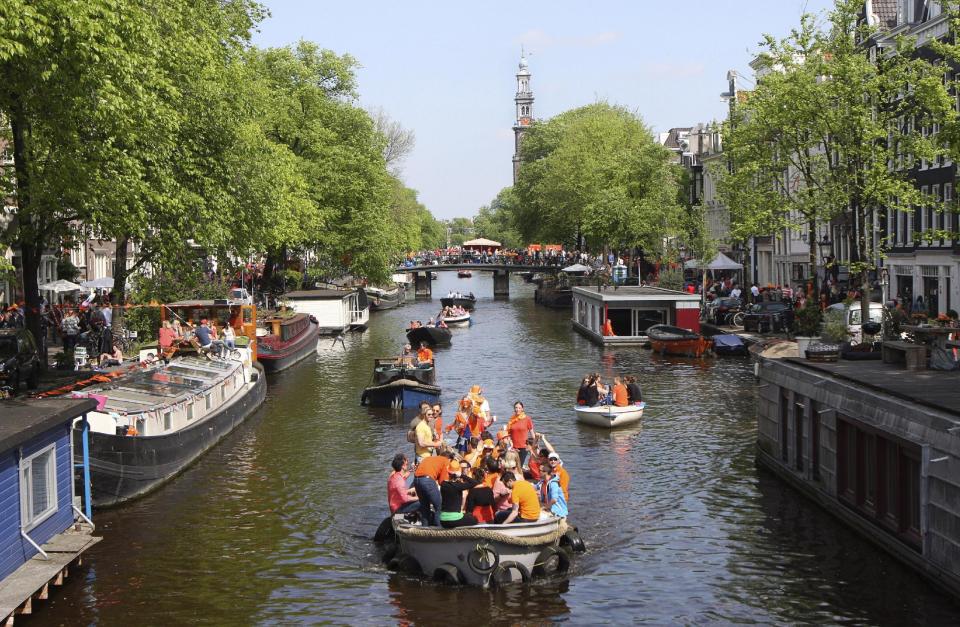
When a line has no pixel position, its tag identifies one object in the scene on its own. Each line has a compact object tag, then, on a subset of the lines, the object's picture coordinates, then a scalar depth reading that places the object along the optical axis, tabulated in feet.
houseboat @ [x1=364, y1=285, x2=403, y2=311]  342.44
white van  146.01
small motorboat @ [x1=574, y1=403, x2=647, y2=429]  123.24
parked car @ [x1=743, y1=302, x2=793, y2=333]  200.64
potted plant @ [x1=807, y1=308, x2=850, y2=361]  139.33
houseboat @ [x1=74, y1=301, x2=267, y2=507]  89.25
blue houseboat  63.77
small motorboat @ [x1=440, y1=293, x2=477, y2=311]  314.76
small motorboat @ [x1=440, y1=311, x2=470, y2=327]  269.64
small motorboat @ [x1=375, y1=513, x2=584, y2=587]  67.97
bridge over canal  412.36
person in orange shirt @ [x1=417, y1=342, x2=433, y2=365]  154.92
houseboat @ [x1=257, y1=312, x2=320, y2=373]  178.19
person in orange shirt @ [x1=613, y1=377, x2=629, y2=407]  125.90
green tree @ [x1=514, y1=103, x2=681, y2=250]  325.83
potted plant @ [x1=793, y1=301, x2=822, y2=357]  176.86
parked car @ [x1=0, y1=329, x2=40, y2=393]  116.06
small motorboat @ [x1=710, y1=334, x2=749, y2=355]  191.83
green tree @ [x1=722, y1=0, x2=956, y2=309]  155.53
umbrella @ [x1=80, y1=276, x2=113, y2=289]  199.00
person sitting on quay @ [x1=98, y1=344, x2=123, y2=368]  138.62
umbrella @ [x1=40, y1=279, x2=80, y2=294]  190.70
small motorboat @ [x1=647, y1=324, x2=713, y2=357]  190.90
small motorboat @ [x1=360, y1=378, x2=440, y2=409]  139.13
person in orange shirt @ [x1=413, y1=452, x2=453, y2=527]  70.33
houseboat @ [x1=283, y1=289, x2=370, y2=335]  243.60
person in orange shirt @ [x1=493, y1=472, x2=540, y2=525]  68.74
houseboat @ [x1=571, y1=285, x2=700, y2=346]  213.25
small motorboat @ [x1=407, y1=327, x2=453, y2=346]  219.20
